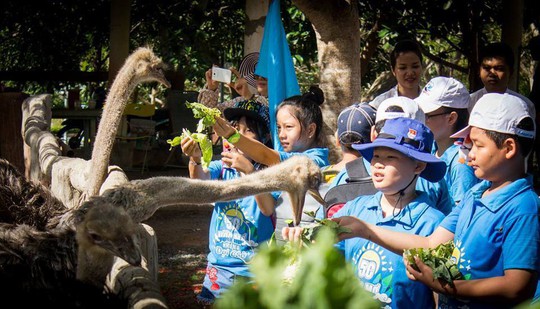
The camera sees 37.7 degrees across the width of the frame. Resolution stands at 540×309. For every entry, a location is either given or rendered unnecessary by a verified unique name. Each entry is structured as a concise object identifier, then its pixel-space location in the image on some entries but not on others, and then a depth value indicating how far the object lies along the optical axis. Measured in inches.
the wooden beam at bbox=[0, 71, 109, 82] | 523.2
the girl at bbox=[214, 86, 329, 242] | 155.3
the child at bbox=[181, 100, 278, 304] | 155.8
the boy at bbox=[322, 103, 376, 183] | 149.2
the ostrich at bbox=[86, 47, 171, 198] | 176.2
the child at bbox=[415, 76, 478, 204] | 156.7
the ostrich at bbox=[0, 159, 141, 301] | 107.3
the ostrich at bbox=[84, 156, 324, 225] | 135.6
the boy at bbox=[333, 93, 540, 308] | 101.1
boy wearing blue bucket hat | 117.3
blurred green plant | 43.2
